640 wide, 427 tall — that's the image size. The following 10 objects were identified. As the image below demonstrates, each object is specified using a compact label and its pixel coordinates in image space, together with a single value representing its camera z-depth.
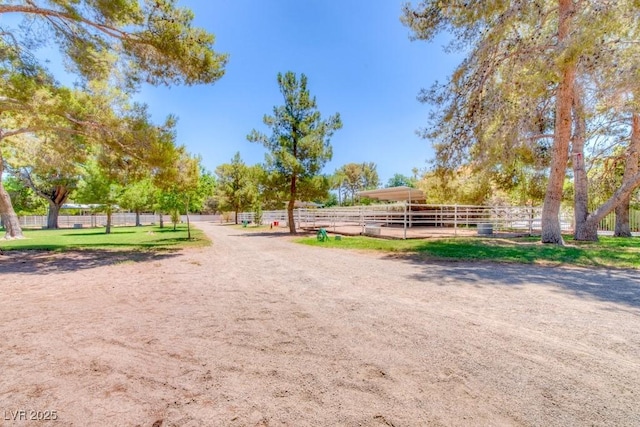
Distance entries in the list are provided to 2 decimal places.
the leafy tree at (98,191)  20.78
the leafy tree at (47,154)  10.31
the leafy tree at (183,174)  10.10
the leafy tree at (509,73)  8.09
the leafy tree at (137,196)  23.00
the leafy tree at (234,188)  36.33
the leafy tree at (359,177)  66.00
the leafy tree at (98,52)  7.85
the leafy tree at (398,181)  74.31
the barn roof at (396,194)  20.38
